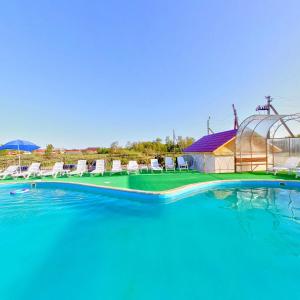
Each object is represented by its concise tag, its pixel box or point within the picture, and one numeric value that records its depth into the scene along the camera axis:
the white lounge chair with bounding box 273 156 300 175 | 9.73
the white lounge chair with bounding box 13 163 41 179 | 10.99
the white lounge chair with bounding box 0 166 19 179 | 11.17
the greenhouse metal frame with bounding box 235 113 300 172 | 10.70
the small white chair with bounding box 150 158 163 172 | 11.27
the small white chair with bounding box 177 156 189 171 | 12.64
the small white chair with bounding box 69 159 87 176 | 11.46
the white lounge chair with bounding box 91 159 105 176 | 11.30
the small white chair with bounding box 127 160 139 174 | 11.56
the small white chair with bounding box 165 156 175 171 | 12.31
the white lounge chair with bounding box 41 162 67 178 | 11.16
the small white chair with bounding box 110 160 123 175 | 11.49
